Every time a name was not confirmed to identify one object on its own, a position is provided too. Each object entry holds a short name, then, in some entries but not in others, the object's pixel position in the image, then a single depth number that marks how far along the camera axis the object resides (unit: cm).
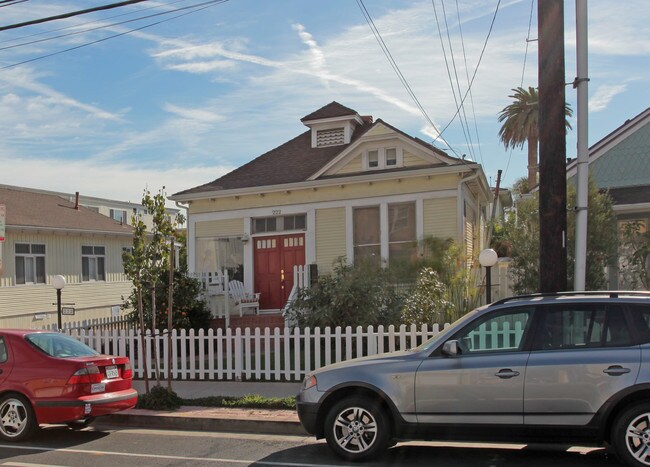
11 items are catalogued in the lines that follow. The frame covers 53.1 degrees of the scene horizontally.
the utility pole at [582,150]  857
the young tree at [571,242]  1341
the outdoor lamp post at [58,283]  1429
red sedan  786
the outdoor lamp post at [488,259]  1146
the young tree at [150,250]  990
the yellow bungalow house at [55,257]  2341
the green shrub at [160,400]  953
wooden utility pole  835
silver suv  586
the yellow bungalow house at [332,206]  1681
